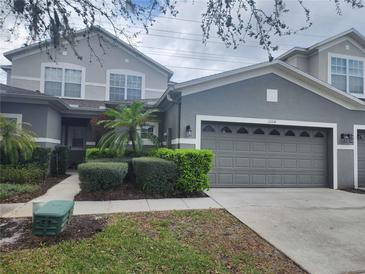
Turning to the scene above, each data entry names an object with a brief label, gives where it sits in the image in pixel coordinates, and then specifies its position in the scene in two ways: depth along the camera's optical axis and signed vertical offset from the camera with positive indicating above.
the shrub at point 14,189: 8.51 -1.48
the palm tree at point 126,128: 11.91 +0.71
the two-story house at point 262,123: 11.05 +0.98
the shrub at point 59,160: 13.43 -0.82
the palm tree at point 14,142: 10.27 +0.01
